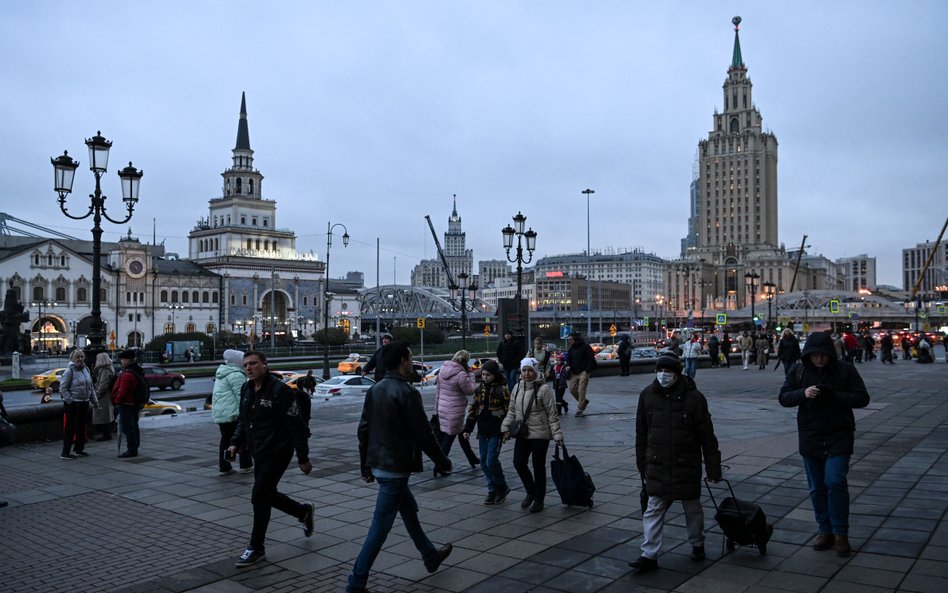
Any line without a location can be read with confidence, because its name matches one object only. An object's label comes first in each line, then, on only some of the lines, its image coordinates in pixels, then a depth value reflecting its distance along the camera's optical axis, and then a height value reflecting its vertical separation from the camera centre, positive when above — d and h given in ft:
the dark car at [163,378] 124.19 -11.35
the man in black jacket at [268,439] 21.83 -3.83
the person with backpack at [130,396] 38.45 -4.42
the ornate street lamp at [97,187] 51.44 +9.33
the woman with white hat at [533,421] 26.61 -3.95
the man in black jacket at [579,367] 54.85 -4.06
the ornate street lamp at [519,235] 89.98 +9.61
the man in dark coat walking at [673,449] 19.94 -3.73
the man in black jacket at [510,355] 53.57 -3.11
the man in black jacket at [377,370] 36.24 -3.07
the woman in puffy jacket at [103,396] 43.50 -5.22
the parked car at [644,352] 174.32 -9.69
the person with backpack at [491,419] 28.48 -4.29
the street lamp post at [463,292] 121.35 +4.21
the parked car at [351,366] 144.73 -10.81
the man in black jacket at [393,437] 19.19 -3.28
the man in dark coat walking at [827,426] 20.77 -3.24
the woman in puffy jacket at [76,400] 39.55 -4.80
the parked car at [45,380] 117.80 -10.99
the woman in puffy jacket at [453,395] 31.96 -3.71
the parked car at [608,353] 179.07 -10.65
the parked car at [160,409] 74.54 -9.96
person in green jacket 35.04 -4.40
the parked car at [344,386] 91.86 -9.51
